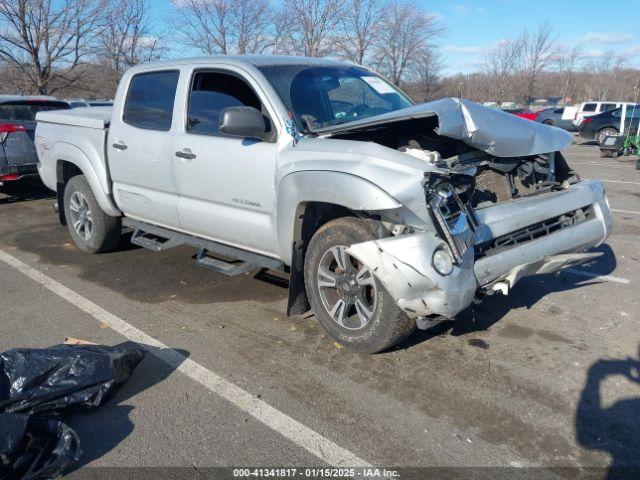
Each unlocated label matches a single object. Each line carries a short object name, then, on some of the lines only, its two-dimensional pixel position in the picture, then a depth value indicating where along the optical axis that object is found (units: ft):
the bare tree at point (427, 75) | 82.64
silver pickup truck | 10.63
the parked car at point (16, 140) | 28.45
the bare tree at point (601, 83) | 167.92
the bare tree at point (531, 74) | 122.03
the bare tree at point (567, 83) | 155.47
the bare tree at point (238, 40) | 69.41
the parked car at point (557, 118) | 93.81
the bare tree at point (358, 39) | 67.46
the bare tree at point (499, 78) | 115.75
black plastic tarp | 8.23
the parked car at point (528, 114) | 92.65
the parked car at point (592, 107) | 86.91
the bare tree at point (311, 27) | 63.82
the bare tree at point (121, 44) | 67.56
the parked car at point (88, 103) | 46.01
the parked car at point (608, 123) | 65.51
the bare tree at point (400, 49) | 76.59
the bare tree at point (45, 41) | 58.49
